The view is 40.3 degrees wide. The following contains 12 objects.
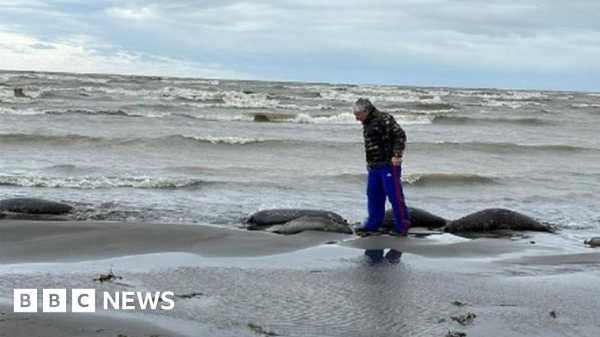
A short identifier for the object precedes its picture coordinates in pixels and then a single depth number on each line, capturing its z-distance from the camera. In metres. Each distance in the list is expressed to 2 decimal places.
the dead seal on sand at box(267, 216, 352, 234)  10.41
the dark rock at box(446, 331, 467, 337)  5.70
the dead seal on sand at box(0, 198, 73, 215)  11.27
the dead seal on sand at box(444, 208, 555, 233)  11.28
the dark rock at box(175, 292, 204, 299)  6.62
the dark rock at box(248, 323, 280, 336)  5.61
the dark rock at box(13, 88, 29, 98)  42.81
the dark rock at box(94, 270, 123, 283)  7.07
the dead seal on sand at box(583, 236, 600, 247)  10.10
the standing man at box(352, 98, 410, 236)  10.42
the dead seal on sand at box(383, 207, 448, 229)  11.51
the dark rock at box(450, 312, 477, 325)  6.09
